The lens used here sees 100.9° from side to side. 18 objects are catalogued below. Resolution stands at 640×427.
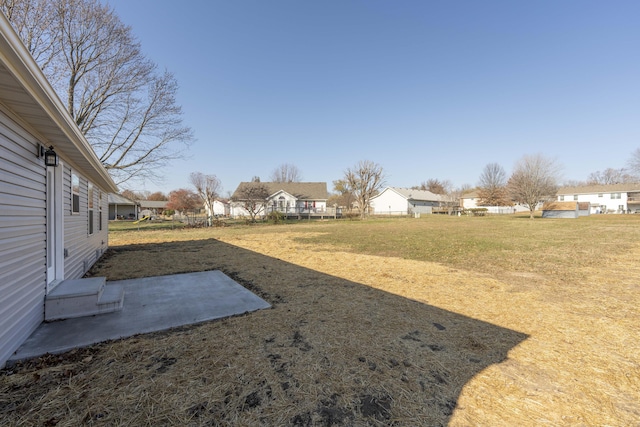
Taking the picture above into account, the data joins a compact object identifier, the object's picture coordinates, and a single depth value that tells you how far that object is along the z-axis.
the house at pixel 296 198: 36.03
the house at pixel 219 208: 44.41
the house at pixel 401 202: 46.00
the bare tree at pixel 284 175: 59.66
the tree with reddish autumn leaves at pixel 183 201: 36.03
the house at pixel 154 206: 49.99
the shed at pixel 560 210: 31.17
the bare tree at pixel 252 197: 26.69
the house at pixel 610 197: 43.41
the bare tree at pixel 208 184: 24.85
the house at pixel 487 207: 48.55
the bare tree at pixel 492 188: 47.62
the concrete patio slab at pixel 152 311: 2.93
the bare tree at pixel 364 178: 34.47
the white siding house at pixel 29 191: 2.34
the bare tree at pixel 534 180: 29.80
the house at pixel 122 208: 34.84
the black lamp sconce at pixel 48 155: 3.72
